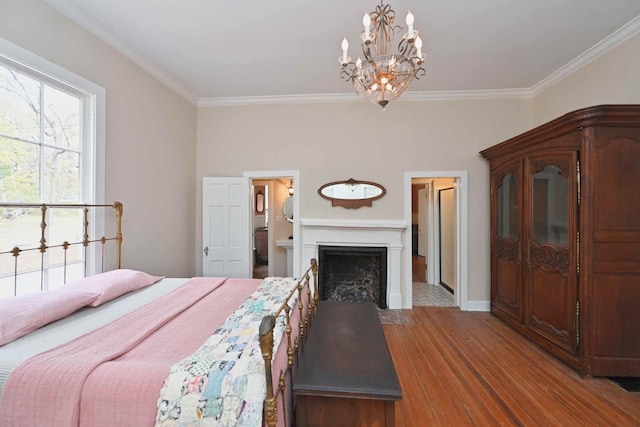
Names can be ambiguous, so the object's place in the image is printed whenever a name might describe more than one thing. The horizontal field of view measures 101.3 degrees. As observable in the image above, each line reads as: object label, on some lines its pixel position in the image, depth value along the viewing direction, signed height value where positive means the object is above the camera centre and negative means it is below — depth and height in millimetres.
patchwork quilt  925 -637
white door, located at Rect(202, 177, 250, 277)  3818 -176
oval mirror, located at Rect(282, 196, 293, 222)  5293 +144
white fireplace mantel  3688 -311
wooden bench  1129 -743
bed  944 -621
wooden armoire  2137 -204
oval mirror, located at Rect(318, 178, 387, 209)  3748 +335
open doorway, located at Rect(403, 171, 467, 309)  3678 -444
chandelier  1685 +967
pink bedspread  975 -647
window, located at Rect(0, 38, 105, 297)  1755 +423
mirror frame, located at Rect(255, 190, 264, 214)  6969 +346
